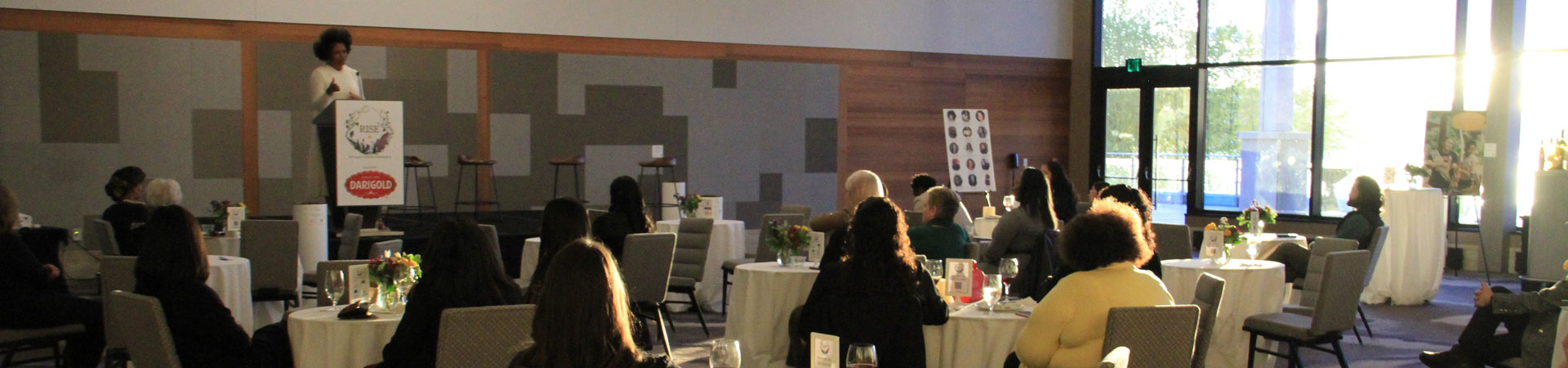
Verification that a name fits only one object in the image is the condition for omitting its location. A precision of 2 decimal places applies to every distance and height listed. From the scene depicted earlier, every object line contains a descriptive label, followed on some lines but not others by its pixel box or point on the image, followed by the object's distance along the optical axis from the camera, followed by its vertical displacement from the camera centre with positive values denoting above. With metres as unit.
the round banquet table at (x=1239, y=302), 5.97 -0.75
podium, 7.45 -0.03
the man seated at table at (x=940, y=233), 5.77 -0.40
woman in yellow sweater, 3.45 -0.41
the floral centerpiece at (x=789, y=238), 6.10 -0.45
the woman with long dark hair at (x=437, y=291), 3.81 -0.47
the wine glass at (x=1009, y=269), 4.76 -0.47
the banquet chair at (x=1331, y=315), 5.36 -0.74
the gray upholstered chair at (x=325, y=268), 4.92 -0.52
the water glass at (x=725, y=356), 2.51 -0.44
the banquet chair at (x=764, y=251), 8.03 -0.69
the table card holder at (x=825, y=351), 2.38 -0.41
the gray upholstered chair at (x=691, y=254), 7.61 -0.68
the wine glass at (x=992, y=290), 4.59 -0.54
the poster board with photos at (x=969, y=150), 14.28 +0.03
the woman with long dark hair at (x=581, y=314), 2.55 -0.36
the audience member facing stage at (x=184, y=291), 4.05 -0.51
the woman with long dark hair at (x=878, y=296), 4.10 -0.51
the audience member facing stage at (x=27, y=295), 5.24 -0.69
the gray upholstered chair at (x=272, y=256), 6.99 -0.66
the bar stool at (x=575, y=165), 11.27 -0.17
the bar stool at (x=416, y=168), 10.69 -0.21
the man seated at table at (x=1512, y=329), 4.48 -0.68
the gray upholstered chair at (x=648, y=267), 6.57 -0.67
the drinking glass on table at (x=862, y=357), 2.52 -0.44
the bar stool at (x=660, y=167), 11.70 -0.18
